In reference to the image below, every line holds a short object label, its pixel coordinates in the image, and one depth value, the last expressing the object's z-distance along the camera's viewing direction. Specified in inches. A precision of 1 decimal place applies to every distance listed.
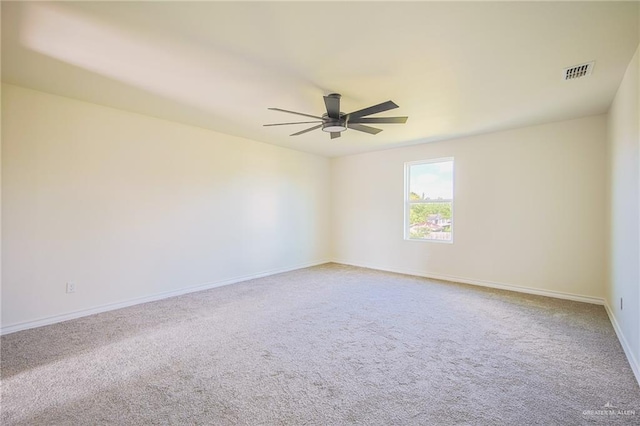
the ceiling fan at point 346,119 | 109.6
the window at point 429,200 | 206.2
